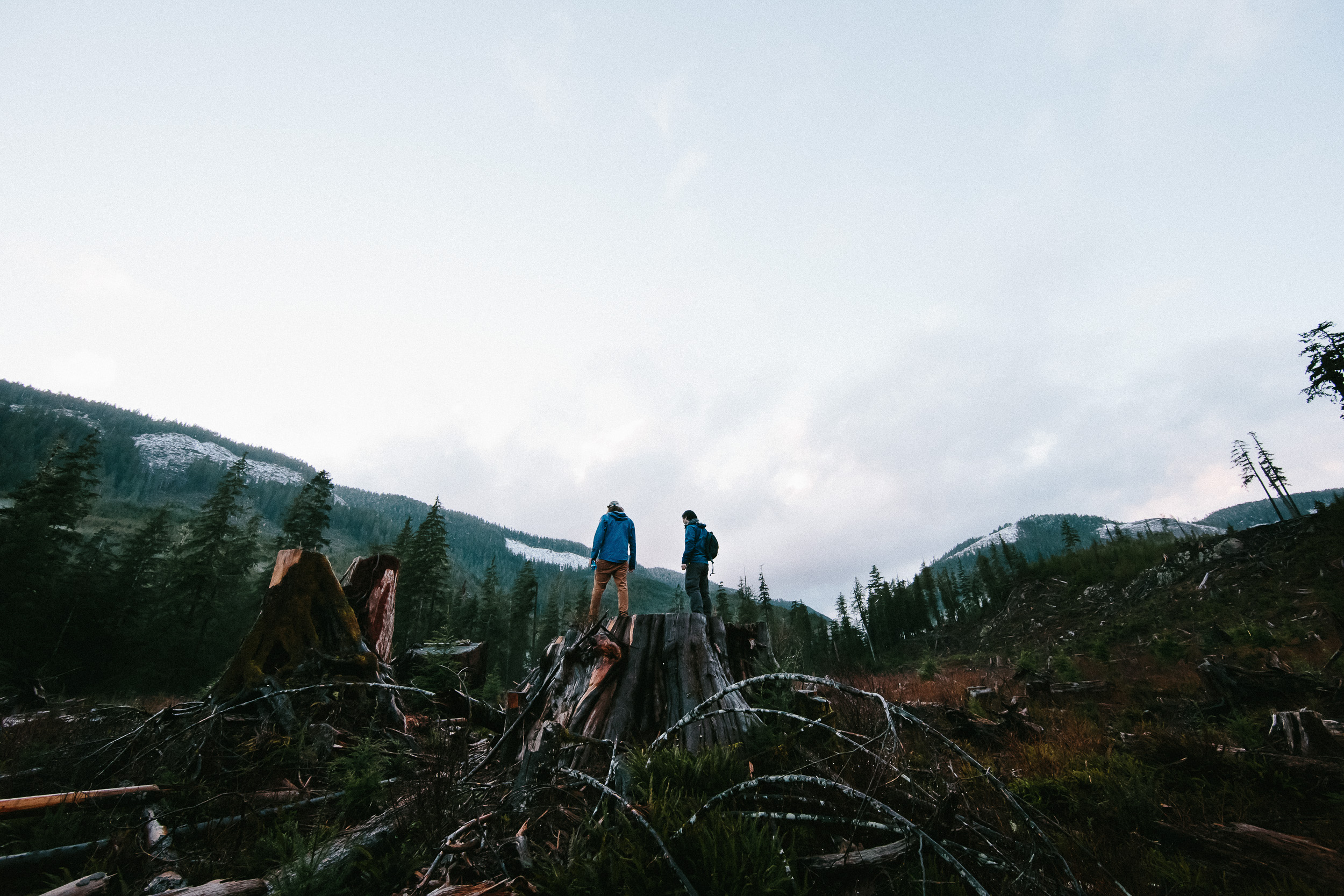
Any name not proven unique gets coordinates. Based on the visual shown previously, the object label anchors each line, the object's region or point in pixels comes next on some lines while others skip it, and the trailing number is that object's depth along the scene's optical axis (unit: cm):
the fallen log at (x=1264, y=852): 278
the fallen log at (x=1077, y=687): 912
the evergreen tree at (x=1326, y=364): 2603
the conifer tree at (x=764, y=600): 6900
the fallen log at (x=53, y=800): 352
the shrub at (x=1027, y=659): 1128
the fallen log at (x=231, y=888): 235
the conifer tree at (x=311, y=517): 3056
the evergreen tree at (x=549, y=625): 5606
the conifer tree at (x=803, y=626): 6951
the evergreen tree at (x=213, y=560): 2998
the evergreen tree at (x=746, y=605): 6129
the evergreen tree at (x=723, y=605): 5644
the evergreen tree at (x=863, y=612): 7694
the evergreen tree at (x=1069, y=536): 7625
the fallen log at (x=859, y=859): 248
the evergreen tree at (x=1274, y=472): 6122
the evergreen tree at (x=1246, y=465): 6494
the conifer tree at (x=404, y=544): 3938
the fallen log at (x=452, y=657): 895
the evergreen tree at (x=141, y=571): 2859
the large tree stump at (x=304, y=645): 621
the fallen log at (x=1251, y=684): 663
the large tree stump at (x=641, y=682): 462
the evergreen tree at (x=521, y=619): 5231
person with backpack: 1020
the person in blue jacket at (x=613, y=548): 895
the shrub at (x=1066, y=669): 1289
